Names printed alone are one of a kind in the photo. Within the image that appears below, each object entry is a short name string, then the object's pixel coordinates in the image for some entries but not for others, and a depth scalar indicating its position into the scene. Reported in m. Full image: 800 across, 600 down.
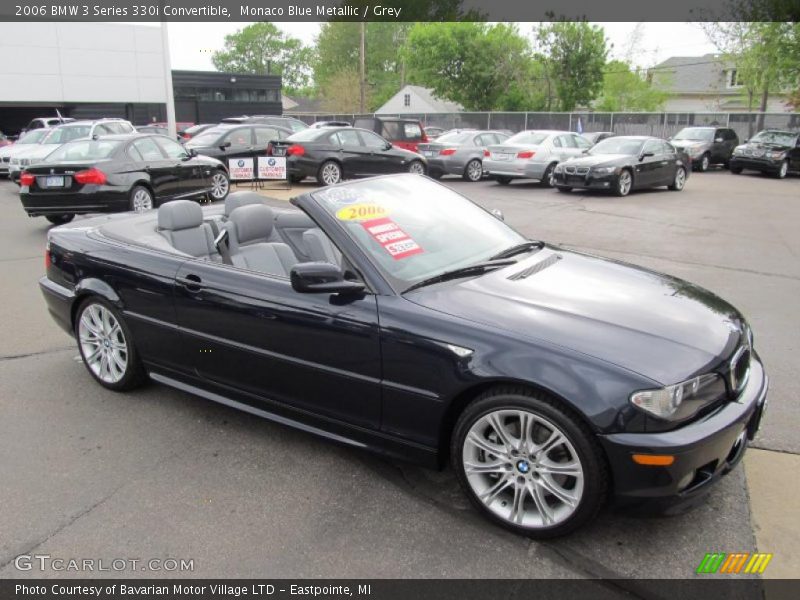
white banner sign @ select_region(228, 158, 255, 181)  15.71
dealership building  35.06
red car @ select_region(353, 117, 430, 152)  21.02
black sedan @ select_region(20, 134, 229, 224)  10.34
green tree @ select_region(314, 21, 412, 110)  90.94
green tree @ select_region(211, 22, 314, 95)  104.88
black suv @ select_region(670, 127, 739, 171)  24.58
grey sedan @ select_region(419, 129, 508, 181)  19.11
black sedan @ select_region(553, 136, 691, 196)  15.68
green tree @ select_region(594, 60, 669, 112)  53.59
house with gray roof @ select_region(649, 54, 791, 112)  54.97
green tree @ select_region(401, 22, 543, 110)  49.06
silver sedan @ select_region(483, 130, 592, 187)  17.78
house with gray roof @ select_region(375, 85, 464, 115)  66.06
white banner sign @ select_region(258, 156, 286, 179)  15.75
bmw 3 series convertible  2.69
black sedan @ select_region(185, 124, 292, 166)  16.22
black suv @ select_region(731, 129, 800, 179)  22.41
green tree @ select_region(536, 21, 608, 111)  42.72
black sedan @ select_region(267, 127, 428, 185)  15.83
